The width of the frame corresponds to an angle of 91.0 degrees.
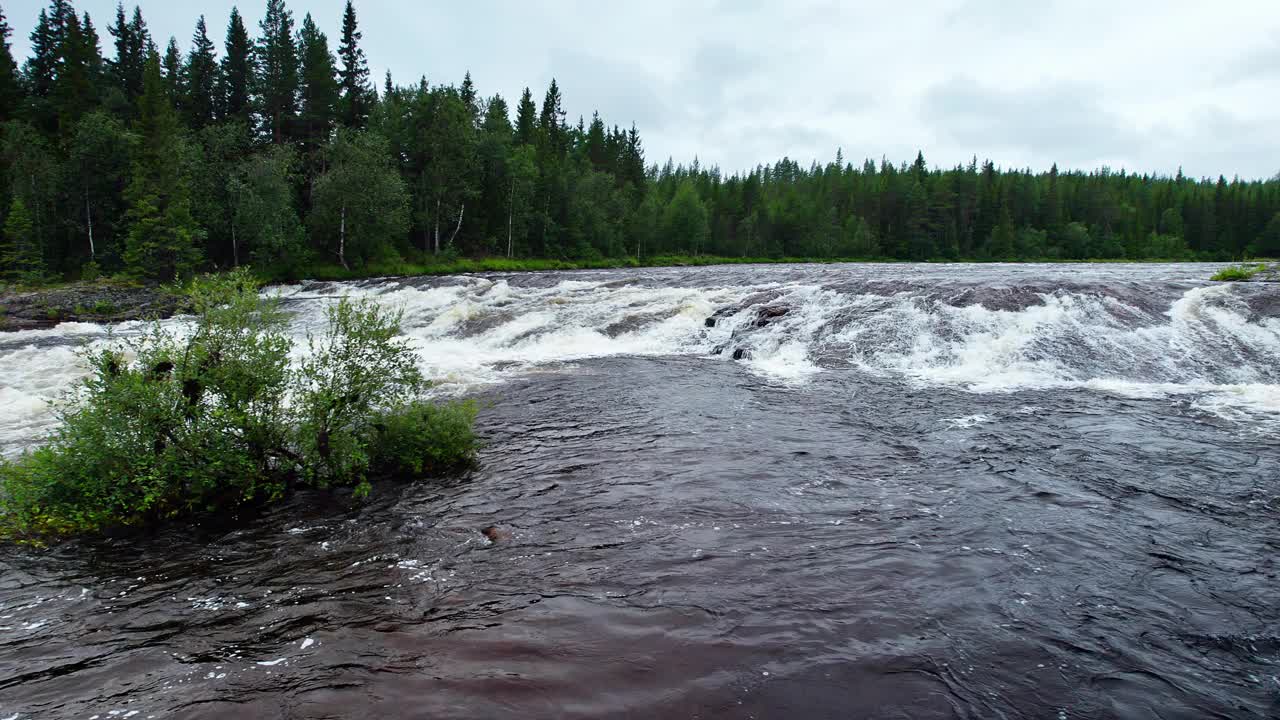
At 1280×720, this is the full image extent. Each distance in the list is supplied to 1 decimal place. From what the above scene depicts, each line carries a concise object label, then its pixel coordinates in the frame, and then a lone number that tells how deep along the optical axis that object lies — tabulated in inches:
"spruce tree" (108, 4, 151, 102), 2491.4
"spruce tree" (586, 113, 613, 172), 3602.4
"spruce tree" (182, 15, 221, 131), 2390.5
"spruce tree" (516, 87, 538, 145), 3080.7
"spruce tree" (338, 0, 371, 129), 2417.6
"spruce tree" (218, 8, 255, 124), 2405.3
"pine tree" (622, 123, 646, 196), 3777.1
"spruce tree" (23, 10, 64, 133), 2357.3
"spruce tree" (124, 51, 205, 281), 1594.5
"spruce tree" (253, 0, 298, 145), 2186.3
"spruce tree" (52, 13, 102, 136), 2135.8
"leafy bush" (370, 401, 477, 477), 384.5
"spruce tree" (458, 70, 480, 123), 2521.7
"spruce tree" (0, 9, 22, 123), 2213.3
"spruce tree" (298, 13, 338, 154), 2193.7
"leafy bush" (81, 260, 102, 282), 1645.9
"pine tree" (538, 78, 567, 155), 3352.4
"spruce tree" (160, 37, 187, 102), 2372.0
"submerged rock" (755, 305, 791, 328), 876.0
